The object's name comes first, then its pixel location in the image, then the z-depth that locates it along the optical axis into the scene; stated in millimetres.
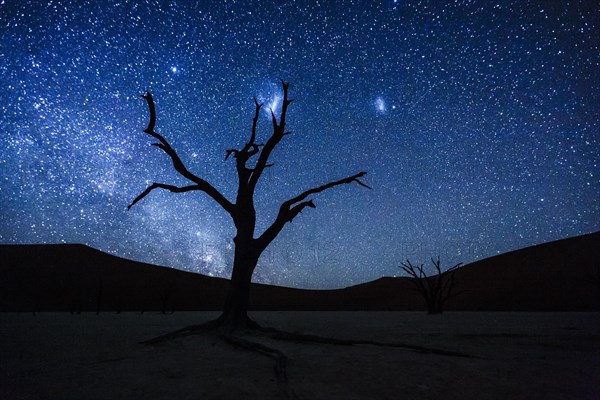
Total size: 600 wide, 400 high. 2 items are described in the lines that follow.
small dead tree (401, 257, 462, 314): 26625
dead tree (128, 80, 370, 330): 9523
